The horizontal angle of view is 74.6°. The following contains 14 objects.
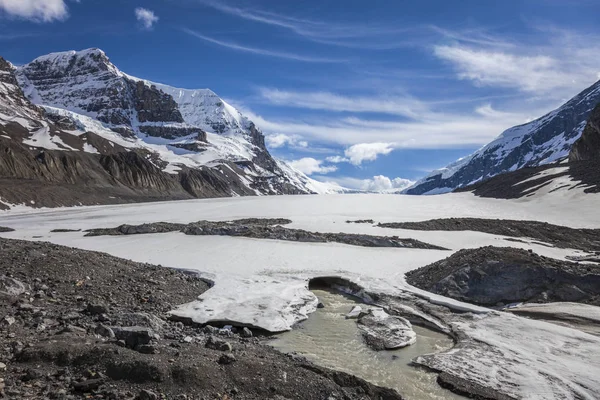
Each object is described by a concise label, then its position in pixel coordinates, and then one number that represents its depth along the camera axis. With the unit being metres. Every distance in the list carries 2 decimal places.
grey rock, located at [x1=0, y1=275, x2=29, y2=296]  11.04
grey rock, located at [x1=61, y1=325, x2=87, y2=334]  8.99
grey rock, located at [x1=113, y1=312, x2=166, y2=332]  10.50
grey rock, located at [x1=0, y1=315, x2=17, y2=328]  8.64
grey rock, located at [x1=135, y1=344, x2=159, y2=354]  8.21
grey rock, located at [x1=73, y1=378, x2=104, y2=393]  6.74
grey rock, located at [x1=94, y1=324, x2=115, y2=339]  9.13
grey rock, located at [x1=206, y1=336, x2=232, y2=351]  9.85
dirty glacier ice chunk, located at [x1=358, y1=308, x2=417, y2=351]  12.06
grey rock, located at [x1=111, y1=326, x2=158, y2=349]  8.77
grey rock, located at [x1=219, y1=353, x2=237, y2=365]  8.48
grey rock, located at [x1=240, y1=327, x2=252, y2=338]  12.33
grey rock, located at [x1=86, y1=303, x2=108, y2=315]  11.04
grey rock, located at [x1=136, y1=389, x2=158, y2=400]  6.66
